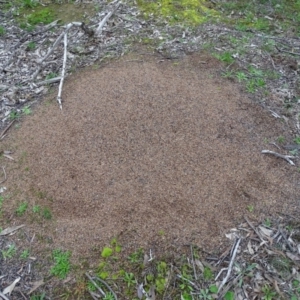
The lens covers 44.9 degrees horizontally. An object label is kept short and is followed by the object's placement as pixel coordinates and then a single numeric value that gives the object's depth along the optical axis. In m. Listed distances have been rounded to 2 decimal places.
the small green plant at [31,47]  3.75
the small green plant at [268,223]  2.16
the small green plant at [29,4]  4.51
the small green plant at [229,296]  1.91
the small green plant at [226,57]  3.33
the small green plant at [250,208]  2.20
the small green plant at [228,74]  3.12
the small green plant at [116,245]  2.01
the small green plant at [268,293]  1.92
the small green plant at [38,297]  1.89
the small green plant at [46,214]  2.17
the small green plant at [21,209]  2.21
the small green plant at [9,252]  2.06
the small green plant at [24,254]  2.04
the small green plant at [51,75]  3.27
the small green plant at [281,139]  2.59
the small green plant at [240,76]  3.11
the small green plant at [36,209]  2.20
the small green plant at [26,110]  2.85
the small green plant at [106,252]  2.00
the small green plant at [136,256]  1.98
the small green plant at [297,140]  2.61
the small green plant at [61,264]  1.96
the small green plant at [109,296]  1.87
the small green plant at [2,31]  4.01
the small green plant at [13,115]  2.83
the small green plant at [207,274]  1.97
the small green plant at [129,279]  1.92
